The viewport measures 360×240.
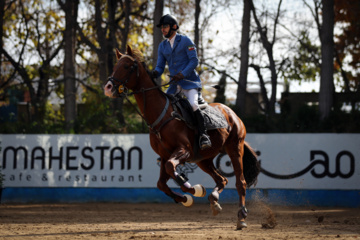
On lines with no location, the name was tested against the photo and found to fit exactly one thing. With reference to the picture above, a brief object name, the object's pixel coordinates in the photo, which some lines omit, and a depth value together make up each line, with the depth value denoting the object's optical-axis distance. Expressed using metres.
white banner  14.51
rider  8.69
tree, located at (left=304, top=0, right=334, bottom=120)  16.58
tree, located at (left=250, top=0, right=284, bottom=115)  18.88
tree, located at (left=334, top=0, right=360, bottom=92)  19.58
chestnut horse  8.07
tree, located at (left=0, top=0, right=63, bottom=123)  22.19
